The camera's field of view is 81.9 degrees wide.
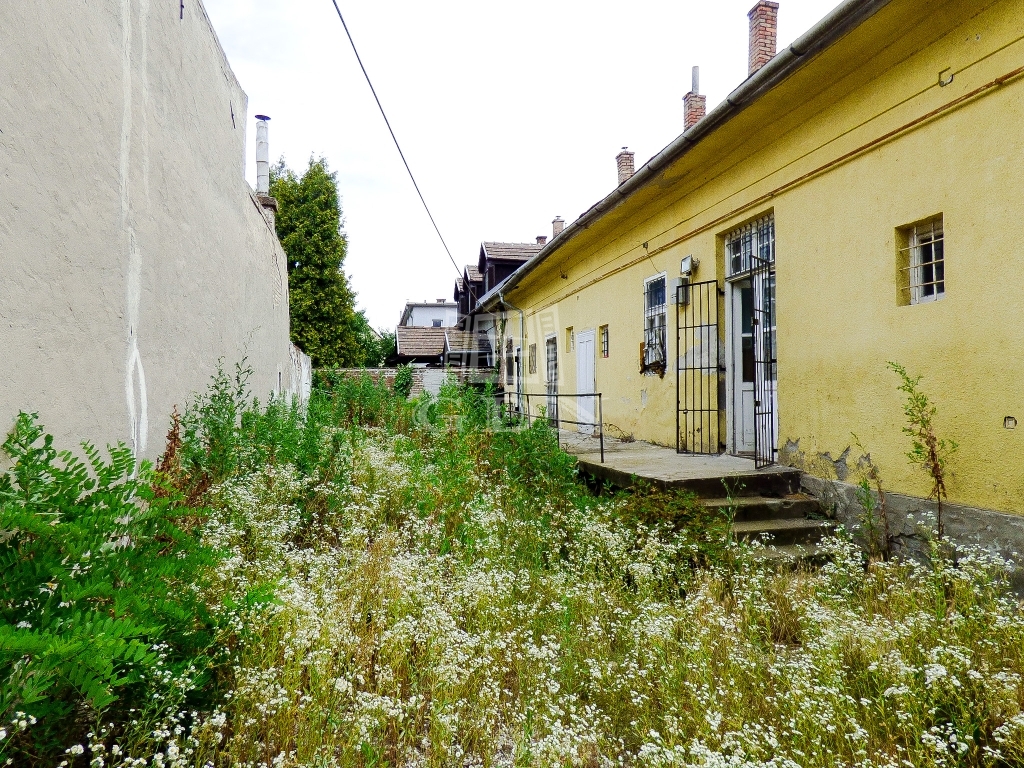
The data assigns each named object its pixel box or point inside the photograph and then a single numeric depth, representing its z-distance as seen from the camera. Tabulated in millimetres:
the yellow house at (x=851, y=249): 3953
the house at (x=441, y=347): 23438
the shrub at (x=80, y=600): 1721
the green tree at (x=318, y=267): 25578
